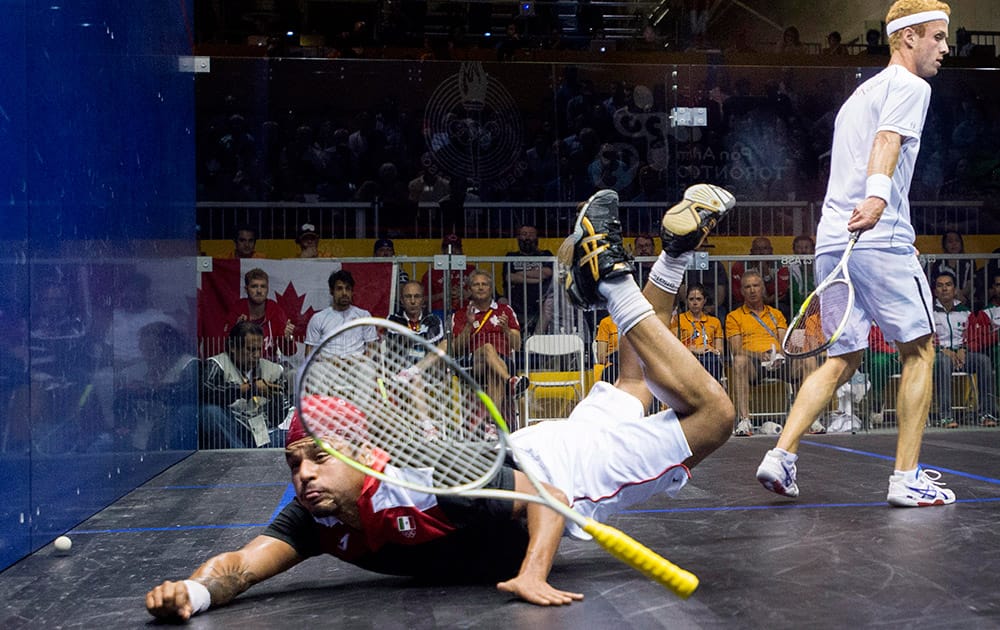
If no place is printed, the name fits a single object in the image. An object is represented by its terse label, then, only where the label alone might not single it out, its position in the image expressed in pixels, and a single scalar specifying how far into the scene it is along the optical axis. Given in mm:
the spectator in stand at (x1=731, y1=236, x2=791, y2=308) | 6012
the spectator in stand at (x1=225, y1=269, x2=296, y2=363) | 5480
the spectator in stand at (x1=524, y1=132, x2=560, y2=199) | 7082
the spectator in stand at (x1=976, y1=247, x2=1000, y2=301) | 6172
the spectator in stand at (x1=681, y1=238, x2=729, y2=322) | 5992
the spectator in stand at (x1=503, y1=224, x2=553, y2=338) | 5850
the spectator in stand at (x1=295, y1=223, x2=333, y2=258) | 6574
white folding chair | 5488
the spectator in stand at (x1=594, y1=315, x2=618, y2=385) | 5688
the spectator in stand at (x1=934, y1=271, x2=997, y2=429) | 5793
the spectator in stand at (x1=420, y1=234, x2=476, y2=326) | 5770
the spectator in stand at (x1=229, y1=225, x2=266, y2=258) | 6500
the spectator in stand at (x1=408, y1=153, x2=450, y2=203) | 7215
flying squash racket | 1576
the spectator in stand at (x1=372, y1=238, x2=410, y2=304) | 6371
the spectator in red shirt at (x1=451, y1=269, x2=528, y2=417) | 5352
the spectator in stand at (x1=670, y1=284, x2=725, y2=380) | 5660
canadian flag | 5570
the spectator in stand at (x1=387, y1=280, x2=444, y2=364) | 5539
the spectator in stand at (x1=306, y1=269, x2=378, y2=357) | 5543
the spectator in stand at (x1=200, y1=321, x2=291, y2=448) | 5320
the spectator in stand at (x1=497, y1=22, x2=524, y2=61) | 8070
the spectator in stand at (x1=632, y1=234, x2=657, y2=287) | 6613
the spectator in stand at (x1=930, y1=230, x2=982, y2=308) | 6074
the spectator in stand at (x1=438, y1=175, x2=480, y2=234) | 7172
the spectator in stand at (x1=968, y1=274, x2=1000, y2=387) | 5887
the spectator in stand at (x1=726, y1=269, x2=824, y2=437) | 5688
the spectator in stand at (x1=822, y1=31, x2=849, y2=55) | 8359
